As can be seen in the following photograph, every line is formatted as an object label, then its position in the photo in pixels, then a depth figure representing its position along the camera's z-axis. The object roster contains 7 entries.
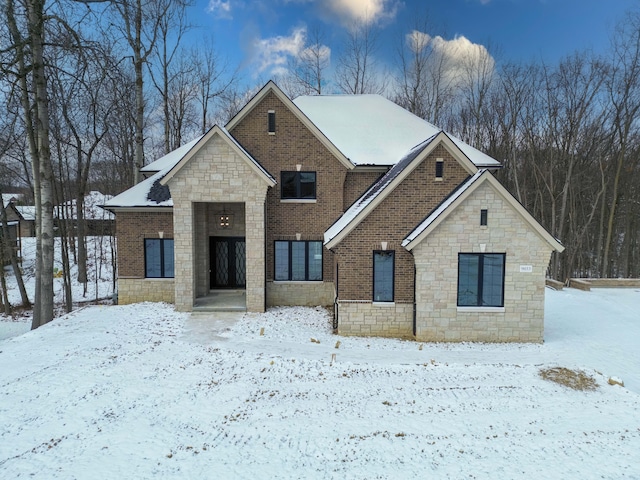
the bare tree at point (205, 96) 26.75
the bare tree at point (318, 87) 28.56
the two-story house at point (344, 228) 10.30
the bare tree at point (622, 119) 22.39
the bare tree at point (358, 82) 29.21
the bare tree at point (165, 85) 22.16
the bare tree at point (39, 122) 10.66
